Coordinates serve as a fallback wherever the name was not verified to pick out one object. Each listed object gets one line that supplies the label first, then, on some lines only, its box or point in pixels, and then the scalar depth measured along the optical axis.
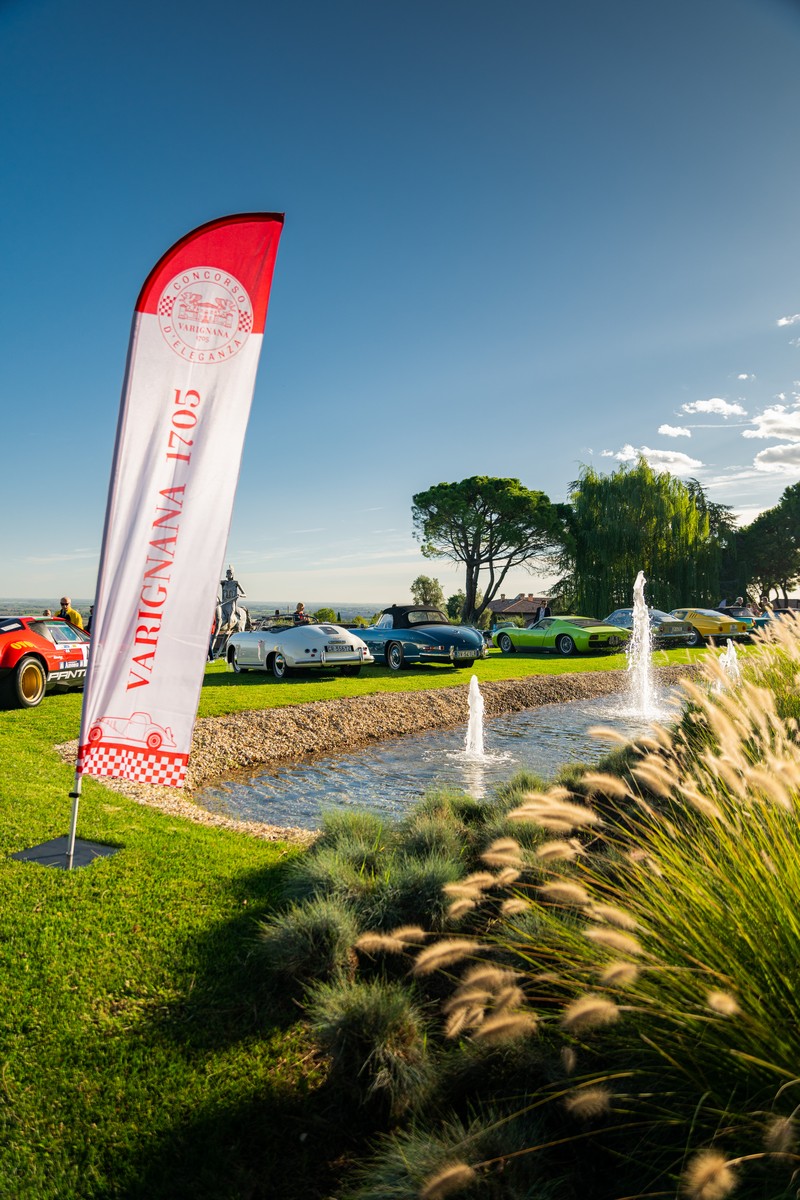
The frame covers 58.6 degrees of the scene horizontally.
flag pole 4.42
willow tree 34.88
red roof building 66.77
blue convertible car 17.48
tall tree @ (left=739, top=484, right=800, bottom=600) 55.25
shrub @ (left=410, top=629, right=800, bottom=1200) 1.77
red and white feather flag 4.46
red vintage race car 10.55
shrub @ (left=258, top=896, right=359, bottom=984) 3.23
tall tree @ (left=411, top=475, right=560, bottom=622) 43.19
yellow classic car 24.11
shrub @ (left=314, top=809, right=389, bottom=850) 4.76
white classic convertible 15.74
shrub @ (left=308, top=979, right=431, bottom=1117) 2.49
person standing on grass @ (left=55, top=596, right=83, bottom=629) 16.17
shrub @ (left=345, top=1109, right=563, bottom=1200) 1.93
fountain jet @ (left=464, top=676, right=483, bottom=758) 10.59
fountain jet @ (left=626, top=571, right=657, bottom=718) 15.54
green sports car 23.22
